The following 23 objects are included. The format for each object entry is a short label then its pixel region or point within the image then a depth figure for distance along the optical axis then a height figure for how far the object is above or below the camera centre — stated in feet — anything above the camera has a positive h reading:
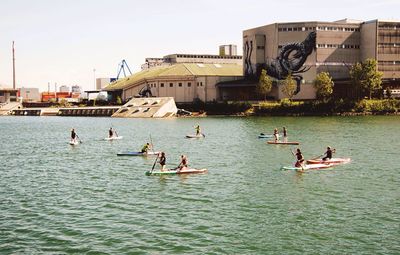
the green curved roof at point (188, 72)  619.26 +42.25
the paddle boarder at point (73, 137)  256.11 -17.90
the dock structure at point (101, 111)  605.73 -9.52
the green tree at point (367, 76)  497.46 +27.84
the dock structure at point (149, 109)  529.86 -6.14
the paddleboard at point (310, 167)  159.16 -21.89
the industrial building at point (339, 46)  549.95 +66.04
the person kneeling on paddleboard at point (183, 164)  155.85 -19.96
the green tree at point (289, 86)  526.16 +18.62
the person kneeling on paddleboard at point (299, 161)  159.33 -19.47
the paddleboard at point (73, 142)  256.73 -20.67
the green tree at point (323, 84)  503.61 +19.74
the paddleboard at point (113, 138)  277.03 -20.06
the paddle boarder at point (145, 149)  201.12 -19.30
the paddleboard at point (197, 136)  281.54 -19.35
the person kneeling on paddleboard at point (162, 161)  155.03 -18.72
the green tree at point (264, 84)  534.78 +21.37
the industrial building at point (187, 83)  599.16 +25.74
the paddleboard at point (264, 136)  272.92 -18.92
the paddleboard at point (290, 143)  239.09 -20.17
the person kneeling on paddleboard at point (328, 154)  172.06 -18.55
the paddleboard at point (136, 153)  205.54 -21.50
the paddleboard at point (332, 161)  169.22 -21.10
